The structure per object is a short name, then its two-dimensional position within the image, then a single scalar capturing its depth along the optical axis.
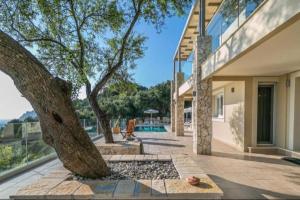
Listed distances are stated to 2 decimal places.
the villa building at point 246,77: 2.66
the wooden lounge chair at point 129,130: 6.92
